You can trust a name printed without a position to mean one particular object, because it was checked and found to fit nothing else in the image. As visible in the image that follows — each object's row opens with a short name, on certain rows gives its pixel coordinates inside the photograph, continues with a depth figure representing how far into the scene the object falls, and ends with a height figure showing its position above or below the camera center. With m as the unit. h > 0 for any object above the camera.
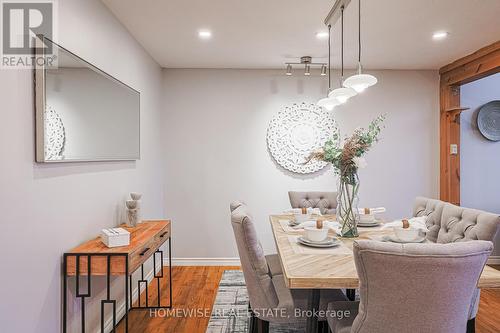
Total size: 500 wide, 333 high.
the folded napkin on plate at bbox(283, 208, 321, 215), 2.92 -0.38
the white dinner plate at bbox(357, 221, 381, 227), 2.79 -0.45
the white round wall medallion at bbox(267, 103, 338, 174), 4.50 +0.38
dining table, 1.57 -0.47
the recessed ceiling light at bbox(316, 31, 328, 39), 3.23 +1.18
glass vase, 2.39 -0.26
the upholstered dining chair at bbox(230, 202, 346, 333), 1.99 -0.66
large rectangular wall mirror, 1.86 +0.34
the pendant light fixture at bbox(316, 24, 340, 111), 3.07 +0.54
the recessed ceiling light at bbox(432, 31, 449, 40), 3.22 +1.18
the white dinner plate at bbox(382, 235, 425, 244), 2.09 -0.43
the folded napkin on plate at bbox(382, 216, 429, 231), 2.18 -0.36
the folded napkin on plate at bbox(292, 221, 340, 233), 2.54 -0.43
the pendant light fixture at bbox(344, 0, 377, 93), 2.27 +0.53
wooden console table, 2.06 -0.55
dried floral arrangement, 2.29 +0.08
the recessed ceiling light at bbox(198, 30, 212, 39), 3.21 +1.18
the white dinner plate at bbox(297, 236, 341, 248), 2.07 -0.44
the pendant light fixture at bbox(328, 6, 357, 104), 2.68 +0.54
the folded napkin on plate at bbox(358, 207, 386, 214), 2.95 -0.37
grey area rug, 2.78 -1.23
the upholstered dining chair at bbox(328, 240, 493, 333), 1.30 -0.43
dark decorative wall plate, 4.55 +0.55
